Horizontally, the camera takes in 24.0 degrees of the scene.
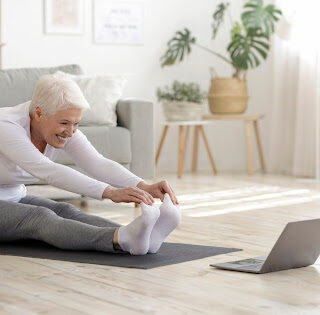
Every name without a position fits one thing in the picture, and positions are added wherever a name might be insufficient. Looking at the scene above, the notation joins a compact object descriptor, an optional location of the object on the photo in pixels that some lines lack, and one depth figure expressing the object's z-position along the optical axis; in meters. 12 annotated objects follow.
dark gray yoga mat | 2.45
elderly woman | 2.47
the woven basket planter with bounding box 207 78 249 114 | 6.08
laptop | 2.28
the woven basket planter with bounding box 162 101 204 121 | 5.94
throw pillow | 4.33
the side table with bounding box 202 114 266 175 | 6.04
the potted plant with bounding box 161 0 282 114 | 5.97
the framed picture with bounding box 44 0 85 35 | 5.91
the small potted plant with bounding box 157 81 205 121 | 5.95
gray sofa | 4.11
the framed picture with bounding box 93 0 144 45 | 6.12
